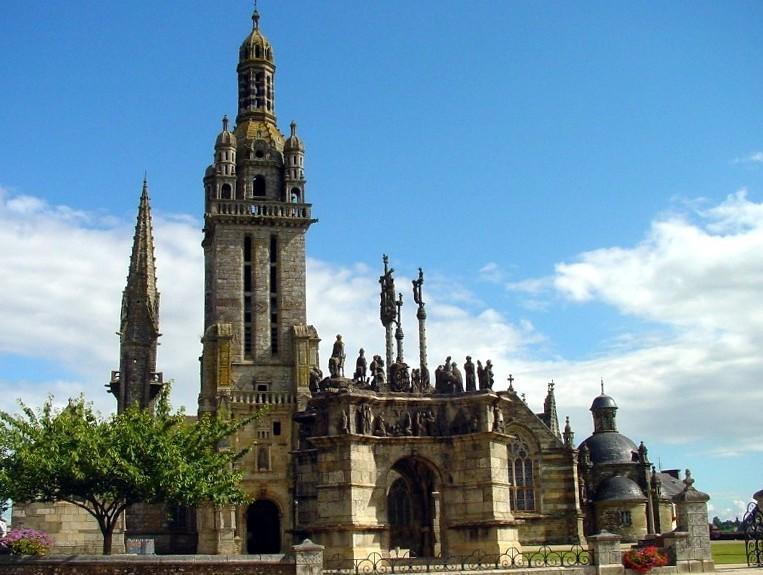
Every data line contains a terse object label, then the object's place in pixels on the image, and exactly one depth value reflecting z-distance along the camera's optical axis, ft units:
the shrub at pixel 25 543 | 110.52
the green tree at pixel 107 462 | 123.03
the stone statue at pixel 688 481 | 124.58
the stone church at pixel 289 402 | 132.57
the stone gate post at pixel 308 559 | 103.14
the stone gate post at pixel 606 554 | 113.91
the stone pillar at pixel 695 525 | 119.65
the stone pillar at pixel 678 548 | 119.03
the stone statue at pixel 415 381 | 134.51
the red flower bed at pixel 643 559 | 114.01
